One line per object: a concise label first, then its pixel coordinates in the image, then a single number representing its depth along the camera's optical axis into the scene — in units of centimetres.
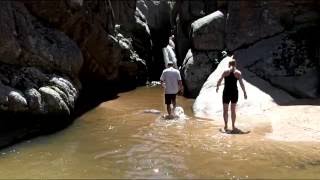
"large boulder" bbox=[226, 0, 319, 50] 1185
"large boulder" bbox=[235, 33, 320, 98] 1065
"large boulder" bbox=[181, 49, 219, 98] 1255
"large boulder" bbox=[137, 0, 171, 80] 1721
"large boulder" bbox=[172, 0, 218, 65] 1401
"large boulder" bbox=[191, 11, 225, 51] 1255
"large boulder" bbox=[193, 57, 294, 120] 982
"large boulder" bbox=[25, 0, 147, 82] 998
